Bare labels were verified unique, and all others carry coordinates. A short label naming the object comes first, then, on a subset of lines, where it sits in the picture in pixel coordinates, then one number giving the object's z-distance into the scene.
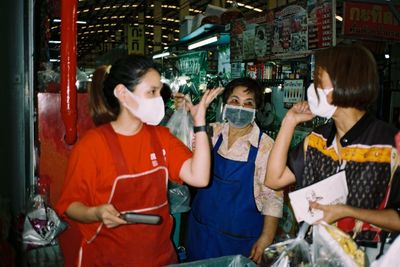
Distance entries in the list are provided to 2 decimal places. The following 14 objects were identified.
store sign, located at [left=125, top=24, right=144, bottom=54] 17.47
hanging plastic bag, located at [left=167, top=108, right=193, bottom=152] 3.42
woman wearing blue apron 2.68
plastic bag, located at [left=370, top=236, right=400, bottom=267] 1.57
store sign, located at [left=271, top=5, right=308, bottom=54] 4.57
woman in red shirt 2.05
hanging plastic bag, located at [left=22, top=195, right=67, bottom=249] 2.45
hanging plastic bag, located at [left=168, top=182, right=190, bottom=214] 3.25
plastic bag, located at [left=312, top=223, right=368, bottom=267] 1.62
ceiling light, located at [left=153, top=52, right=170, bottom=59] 9.80
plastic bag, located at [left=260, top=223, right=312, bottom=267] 1.72
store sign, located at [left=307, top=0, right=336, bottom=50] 4.04
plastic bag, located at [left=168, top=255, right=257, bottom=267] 1.88
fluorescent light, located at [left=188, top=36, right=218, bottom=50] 7.18
